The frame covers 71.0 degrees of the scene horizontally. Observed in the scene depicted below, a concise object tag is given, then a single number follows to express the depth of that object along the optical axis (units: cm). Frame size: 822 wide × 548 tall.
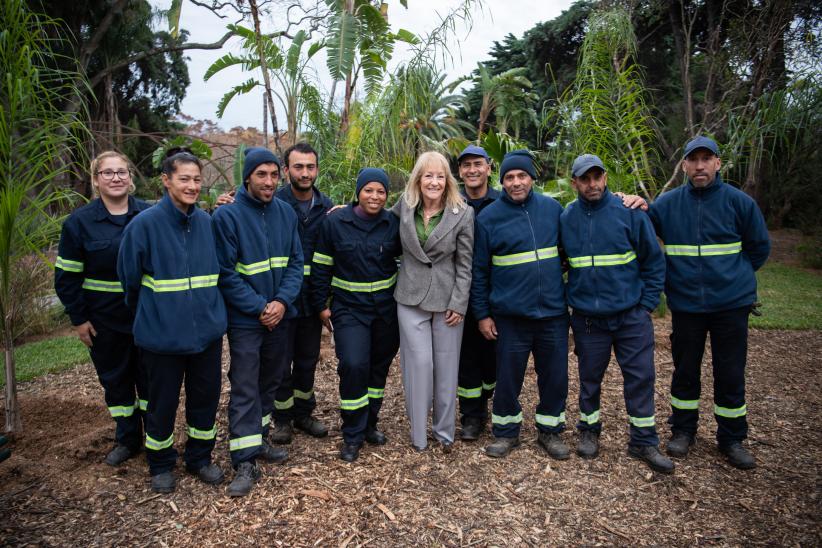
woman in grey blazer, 433
